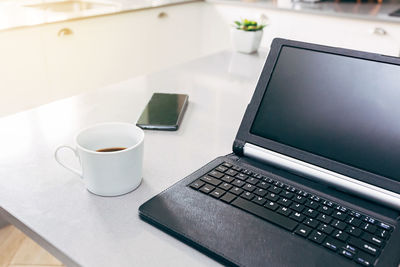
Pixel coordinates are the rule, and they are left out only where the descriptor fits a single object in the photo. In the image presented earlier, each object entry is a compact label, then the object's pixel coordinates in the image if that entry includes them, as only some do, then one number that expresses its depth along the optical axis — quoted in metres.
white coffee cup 0.59
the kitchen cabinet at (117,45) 2.08
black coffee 0.65
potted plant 1.48
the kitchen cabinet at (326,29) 2.28
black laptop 0.51
